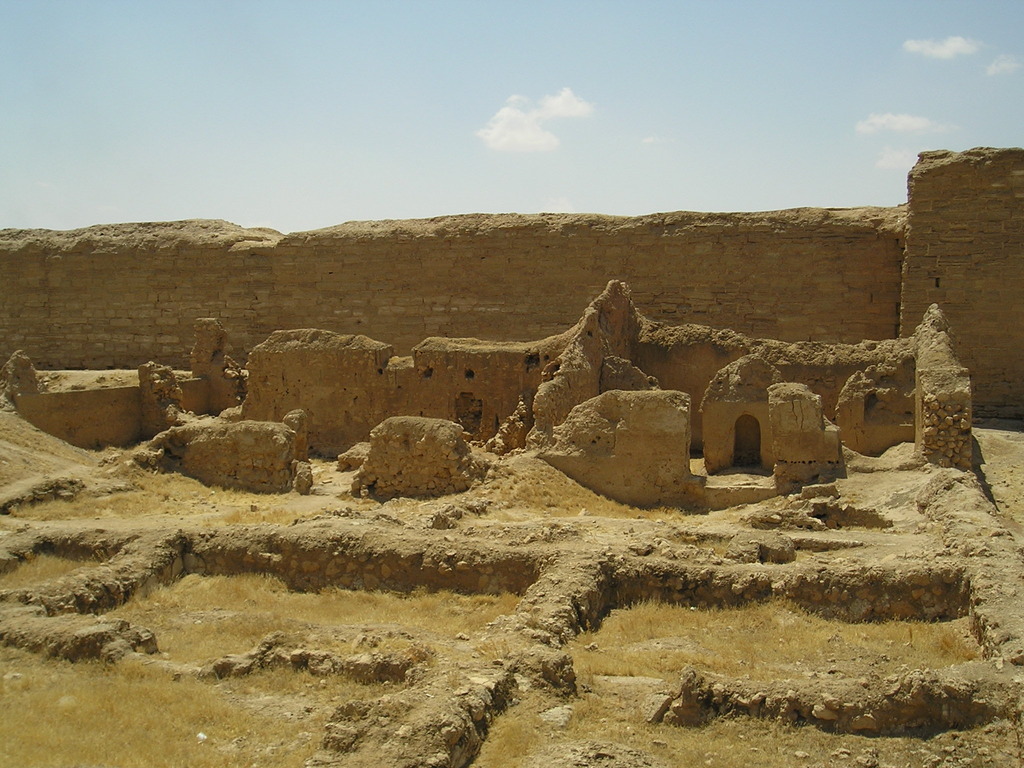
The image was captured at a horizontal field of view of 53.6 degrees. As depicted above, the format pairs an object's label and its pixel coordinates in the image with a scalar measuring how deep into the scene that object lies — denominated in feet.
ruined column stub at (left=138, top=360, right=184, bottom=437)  57.77
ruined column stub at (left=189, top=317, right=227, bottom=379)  63.26
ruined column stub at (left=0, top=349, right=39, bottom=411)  52.21
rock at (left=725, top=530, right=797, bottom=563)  30.32
